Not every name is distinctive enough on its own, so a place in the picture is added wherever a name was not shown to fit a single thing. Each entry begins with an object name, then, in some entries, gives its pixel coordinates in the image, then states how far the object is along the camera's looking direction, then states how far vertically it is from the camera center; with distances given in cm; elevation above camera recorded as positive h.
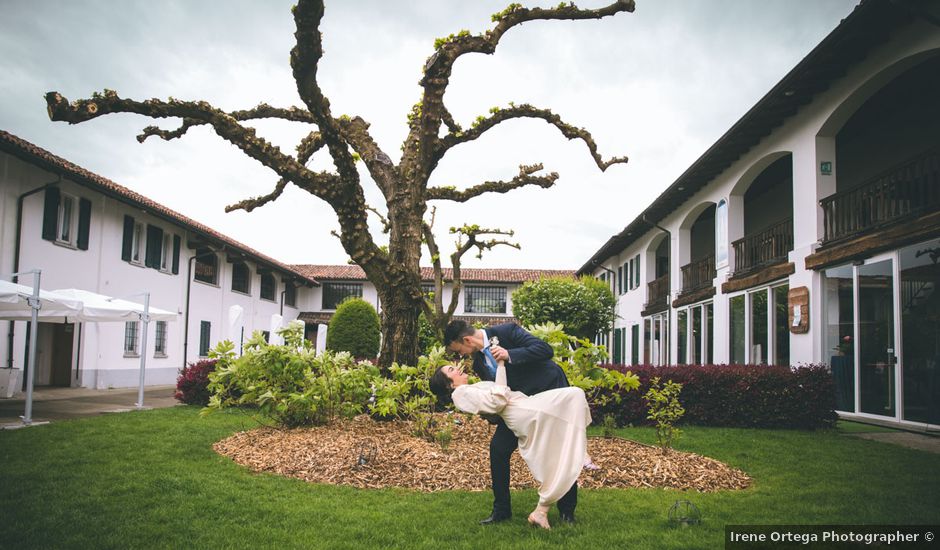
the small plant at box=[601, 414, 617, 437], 769 -131
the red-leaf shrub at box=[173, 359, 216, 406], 1279 -153
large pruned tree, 763 +241
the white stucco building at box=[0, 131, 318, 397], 1462 +157
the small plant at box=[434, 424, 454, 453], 668 -131
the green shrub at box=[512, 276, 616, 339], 2123 +67
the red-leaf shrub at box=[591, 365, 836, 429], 979 -117
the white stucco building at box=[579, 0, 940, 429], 910 +206
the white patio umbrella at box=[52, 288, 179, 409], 1193 +5
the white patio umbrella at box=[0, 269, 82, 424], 956 +9
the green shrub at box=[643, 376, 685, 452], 689 -118
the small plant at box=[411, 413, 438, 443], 723 -132
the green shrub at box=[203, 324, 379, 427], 763 -86
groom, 430 -36
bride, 406 -72
